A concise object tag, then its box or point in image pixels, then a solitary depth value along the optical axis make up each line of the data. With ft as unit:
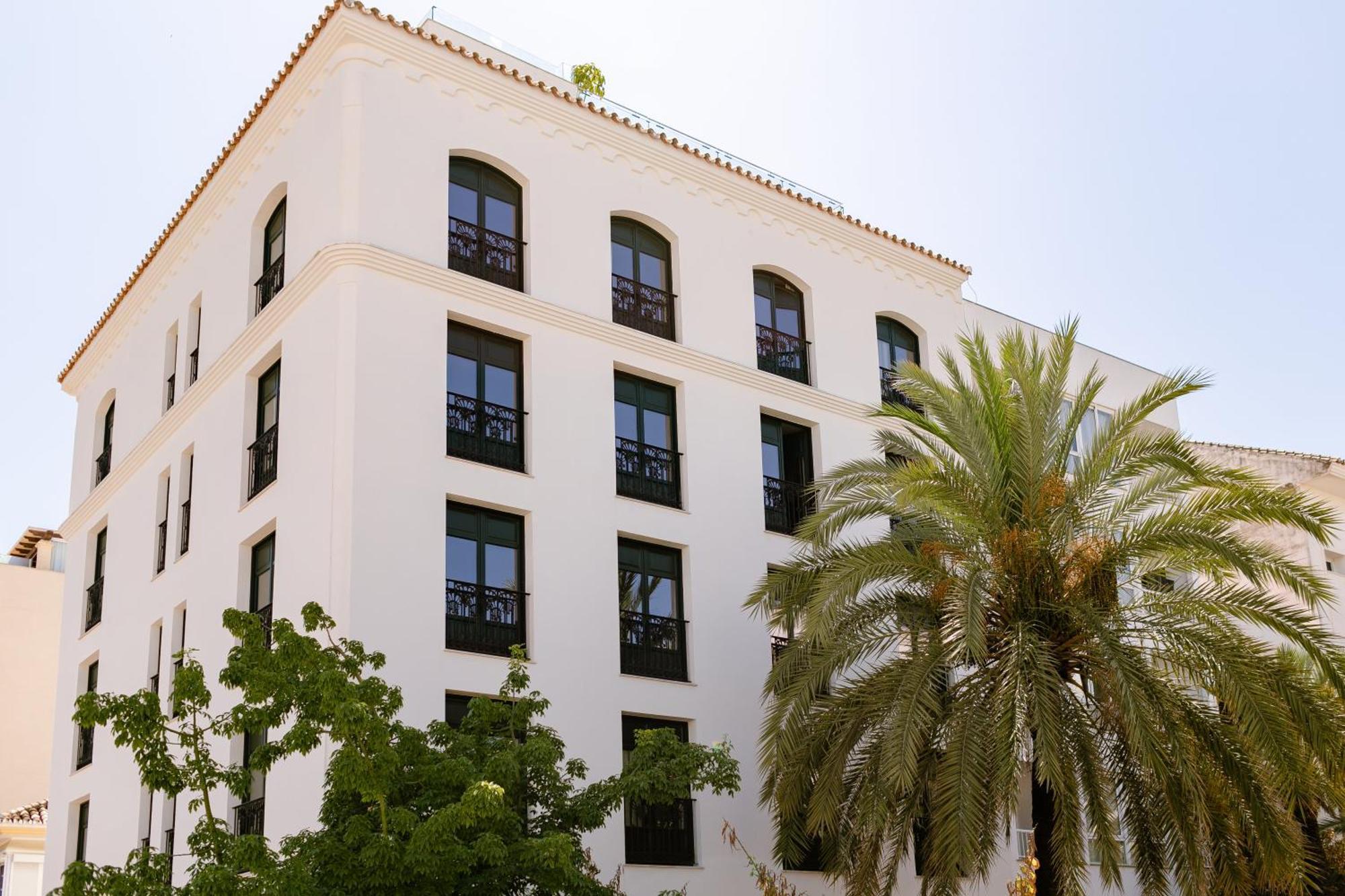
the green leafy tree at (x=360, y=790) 45.88
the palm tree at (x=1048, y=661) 56.75
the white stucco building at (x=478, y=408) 66.80
